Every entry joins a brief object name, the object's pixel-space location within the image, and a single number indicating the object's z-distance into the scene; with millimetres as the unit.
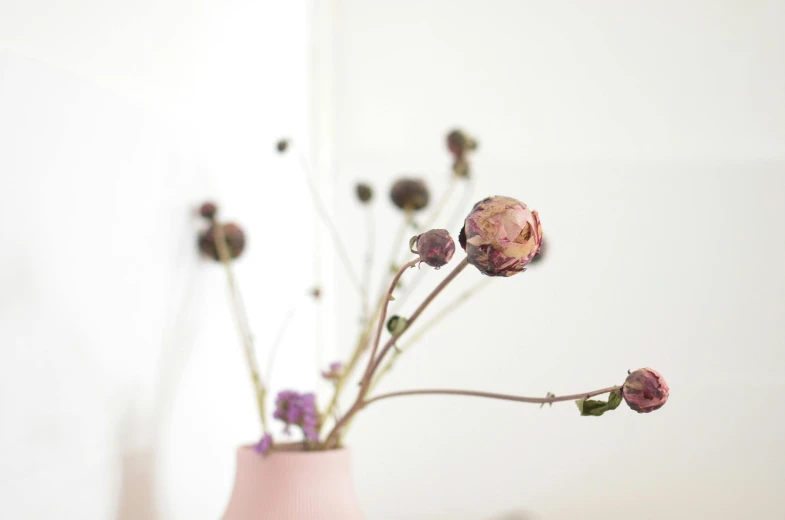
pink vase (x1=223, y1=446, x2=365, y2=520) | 746
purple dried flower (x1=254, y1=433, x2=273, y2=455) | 767
